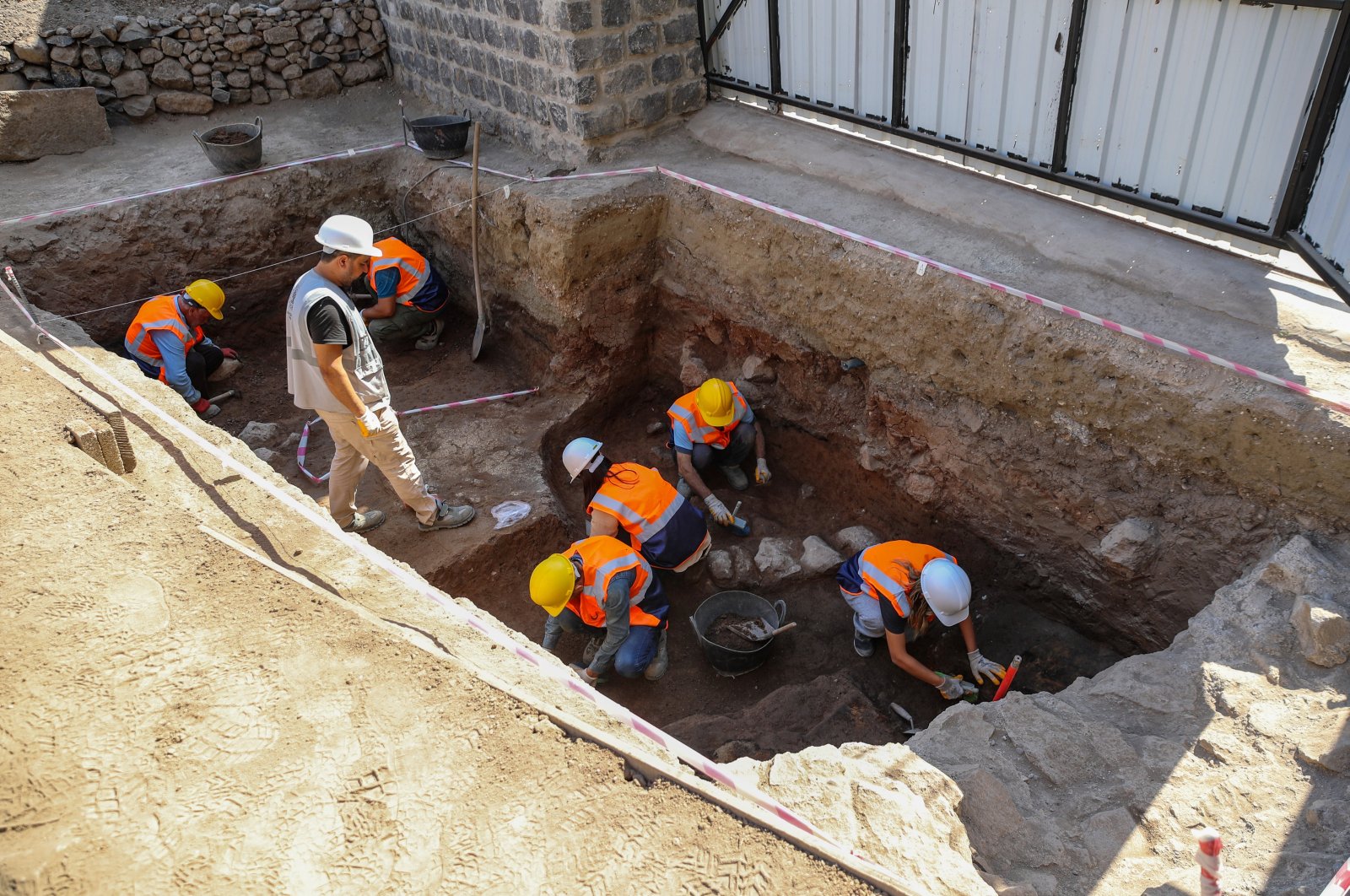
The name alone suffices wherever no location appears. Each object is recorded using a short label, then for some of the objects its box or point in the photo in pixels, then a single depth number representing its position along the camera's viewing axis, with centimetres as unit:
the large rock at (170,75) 814
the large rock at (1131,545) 429
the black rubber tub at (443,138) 710
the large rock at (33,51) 759
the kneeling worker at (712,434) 567
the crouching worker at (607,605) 440
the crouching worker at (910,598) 436
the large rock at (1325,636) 315
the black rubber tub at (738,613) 486
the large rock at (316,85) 859
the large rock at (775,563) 544
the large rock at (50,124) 743
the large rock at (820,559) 543
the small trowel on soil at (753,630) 493
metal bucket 717
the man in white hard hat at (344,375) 429
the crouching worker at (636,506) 491
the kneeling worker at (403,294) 688
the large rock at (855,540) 556
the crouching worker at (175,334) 623
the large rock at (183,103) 825
